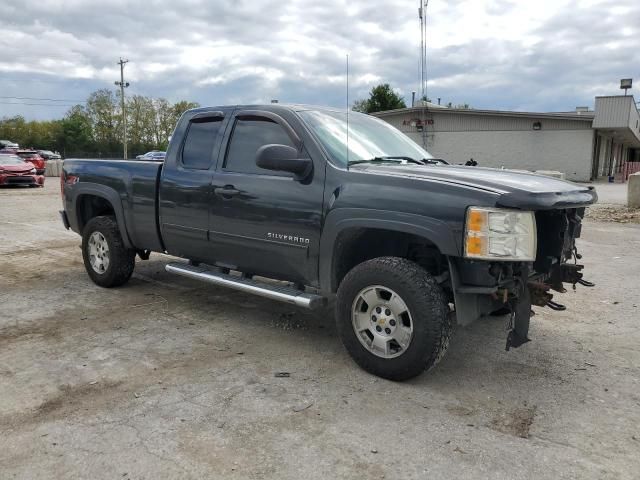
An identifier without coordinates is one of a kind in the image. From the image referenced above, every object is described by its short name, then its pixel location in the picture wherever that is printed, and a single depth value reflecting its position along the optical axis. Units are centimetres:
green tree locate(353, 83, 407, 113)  5634
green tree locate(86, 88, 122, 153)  8325
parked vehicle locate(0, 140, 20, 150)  4541
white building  3142
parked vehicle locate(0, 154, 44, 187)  2103
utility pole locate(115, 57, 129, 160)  6588
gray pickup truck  362
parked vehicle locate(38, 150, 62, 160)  5193
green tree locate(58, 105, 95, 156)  7928
